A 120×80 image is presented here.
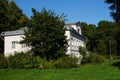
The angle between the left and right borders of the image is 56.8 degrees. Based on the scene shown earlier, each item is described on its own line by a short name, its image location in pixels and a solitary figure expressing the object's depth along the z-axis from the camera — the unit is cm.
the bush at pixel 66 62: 1465
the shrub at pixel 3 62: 1566
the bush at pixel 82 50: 2047
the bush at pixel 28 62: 1455
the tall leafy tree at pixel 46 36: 1499
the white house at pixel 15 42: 1900
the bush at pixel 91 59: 2001
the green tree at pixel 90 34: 3739
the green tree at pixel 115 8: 1350
